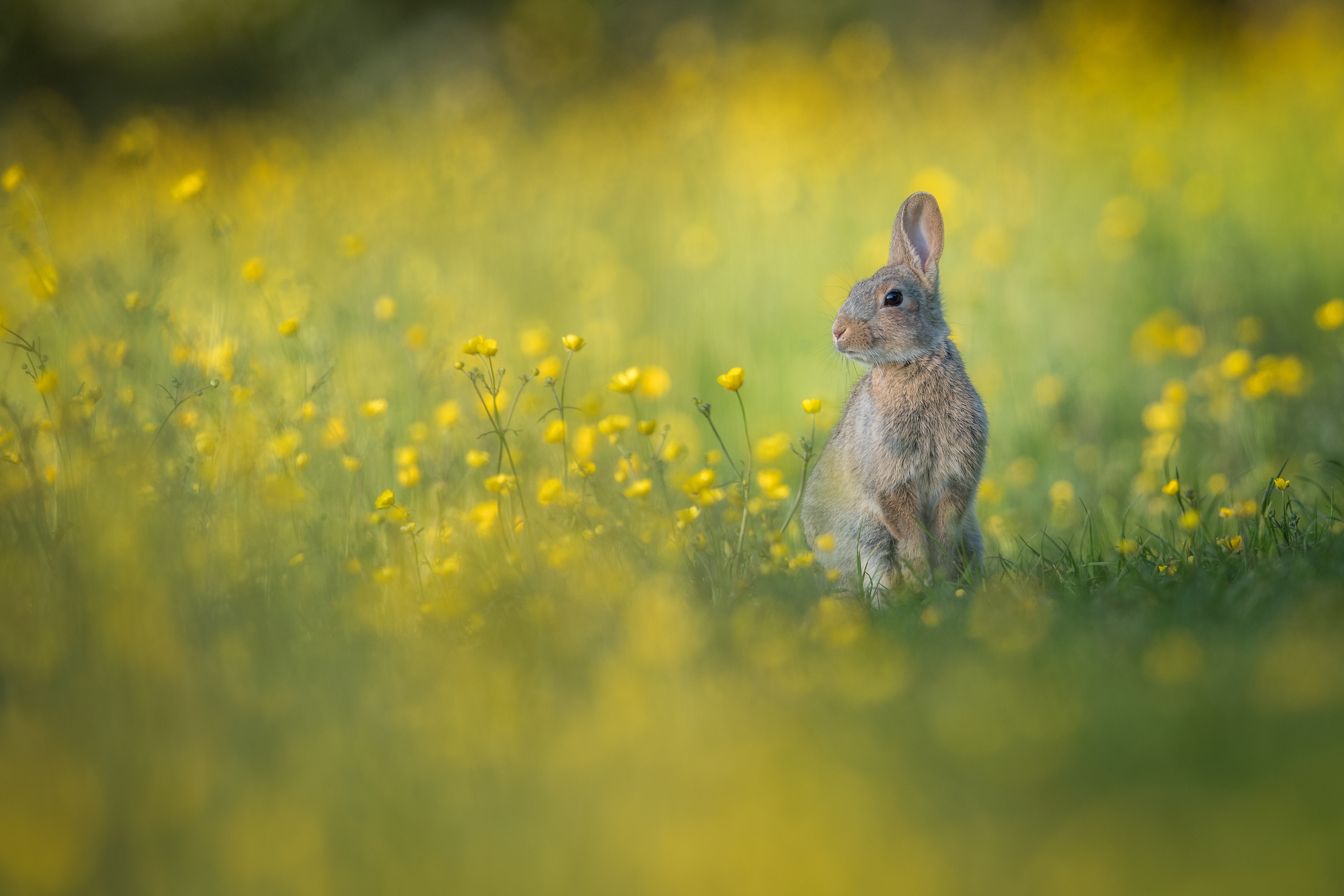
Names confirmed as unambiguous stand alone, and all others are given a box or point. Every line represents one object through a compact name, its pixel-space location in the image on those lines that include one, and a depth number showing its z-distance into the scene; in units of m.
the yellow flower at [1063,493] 10.16
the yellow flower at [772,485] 7.50
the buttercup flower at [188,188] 8.41
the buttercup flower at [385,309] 9.95
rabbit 7.75
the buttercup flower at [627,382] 7.26
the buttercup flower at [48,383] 6.86
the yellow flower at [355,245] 10.76
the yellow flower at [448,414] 9.05
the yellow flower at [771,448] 7.79
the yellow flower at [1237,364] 8.62
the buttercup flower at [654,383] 10.77
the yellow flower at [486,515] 7.89
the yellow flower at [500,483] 7.29
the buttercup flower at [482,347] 7.23
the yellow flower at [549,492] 7.29
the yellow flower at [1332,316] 8.99
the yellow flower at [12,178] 7.79
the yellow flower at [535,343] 9.46
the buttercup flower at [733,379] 7.18
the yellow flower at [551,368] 8.01
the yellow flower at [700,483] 7.05
